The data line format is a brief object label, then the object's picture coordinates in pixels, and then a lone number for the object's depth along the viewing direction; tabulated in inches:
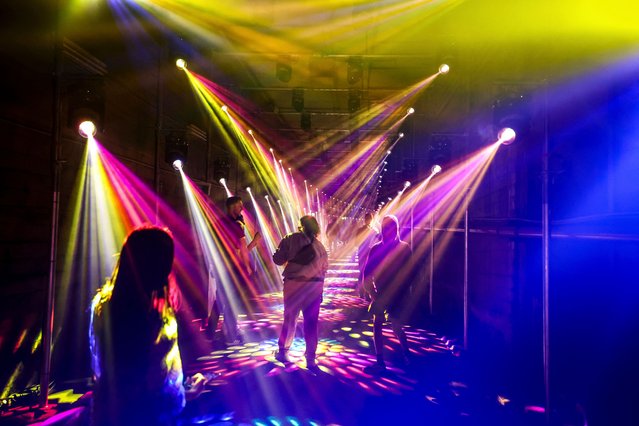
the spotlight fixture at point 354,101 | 329.7
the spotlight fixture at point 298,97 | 323.3
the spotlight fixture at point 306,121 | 363.6
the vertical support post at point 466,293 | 204.7
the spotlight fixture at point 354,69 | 277.0
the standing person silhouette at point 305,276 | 175.6
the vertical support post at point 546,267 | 130.3
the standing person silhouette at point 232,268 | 197.8
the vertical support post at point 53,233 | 141.3
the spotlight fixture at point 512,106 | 169.9
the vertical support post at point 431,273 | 302.1
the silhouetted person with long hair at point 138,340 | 66.1
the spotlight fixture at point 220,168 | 330.3
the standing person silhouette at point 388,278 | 172.1
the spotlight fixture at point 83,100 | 149.7
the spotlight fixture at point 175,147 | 233.3
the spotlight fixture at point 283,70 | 289.0
